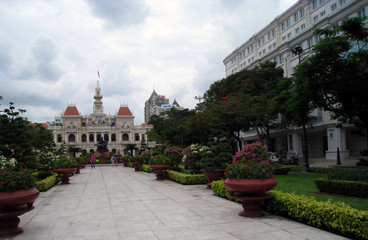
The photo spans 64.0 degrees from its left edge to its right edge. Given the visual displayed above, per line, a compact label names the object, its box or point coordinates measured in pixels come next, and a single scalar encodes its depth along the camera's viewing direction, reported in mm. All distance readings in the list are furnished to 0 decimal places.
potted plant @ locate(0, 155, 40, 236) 5672
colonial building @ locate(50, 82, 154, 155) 95562
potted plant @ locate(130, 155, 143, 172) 26484
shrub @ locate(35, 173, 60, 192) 12680
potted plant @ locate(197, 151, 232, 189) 11195
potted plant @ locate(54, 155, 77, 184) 15800
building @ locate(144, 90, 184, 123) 140000
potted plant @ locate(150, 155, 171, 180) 16391
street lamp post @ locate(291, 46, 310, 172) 17892
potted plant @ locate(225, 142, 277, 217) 6629
